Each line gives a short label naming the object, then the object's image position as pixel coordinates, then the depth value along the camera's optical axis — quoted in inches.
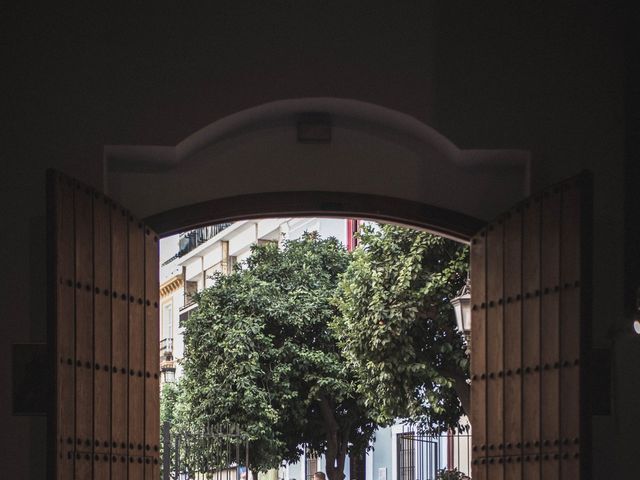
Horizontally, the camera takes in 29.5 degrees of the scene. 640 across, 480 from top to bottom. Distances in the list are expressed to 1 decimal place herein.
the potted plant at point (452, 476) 525.3
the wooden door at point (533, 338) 199.8
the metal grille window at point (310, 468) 1075.5
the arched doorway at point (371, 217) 200.8
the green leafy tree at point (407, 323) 526.6
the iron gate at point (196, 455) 480.7
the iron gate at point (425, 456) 658.2
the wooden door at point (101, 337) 193.0
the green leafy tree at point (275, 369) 759.7
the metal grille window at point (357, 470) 943.5
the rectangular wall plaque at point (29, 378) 214.2
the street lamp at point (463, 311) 350.5
